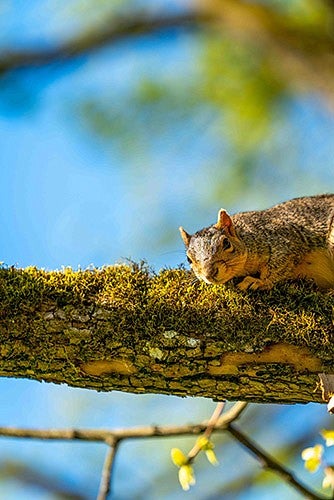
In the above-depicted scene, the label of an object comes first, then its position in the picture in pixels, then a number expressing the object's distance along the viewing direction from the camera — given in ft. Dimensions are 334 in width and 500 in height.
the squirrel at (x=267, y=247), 25.84
